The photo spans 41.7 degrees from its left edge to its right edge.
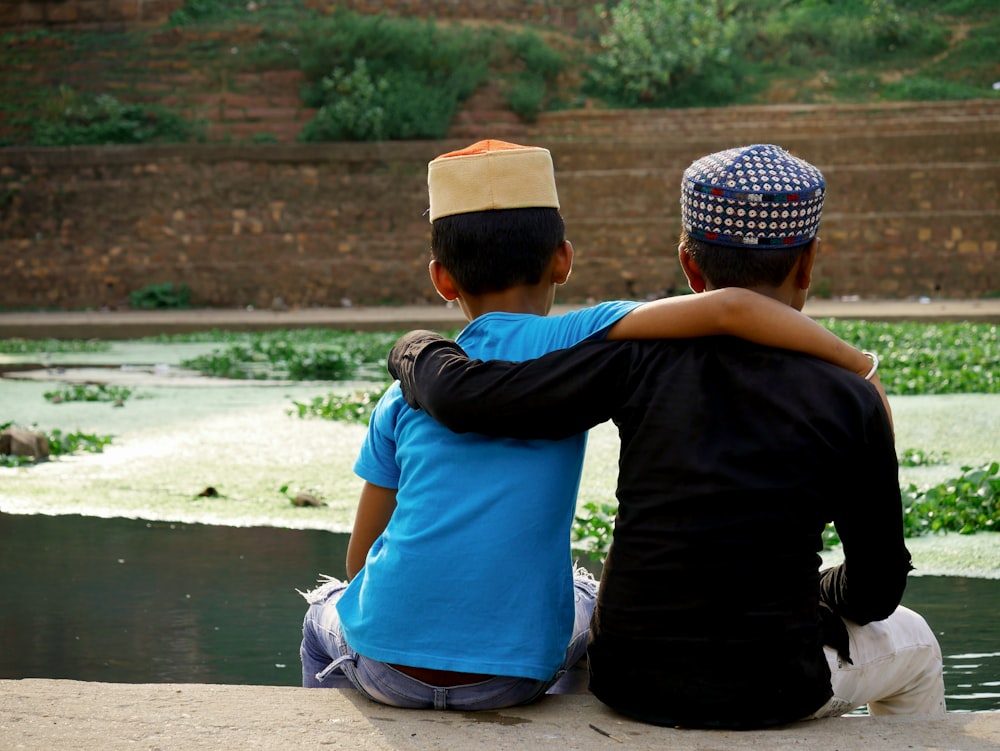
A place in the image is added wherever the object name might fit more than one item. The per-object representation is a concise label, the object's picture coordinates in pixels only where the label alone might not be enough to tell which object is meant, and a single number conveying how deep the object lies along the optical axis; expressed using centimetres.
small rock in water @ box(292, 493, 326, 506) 515
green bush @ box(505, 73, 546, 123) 2044
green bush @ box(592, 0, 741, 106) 2091
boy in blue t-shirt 198
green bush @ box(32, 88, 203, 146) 2038
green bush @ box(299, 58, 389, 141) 1962
